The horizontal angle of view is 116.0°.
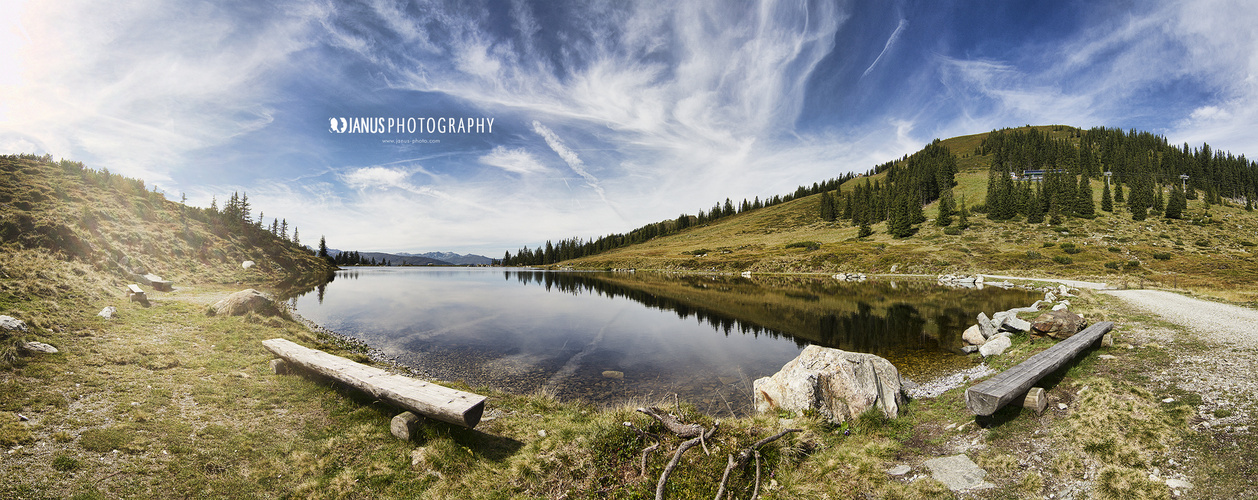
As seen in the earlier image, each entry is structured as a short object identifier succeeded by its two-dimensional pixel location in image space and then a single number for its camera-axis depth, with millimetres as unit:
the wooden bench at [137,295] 18766
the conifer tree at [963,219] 99962
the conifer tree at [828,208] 160500
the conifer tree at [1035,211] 97688
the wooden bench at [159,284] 26203
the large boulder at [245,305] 19156
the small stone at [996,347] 16734
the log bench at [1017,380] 7703
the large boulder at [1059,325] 14594
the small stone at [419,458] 7506
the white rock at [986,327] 18812
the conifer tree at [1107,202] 103188
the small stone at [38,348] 9721
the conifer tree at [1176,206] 98562
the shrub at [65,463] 6020
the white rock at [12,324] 10180
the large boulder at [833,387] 9586
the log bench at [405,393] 7590
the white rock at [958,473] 6400
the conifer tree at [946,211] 105625
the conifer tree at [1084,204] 98812
